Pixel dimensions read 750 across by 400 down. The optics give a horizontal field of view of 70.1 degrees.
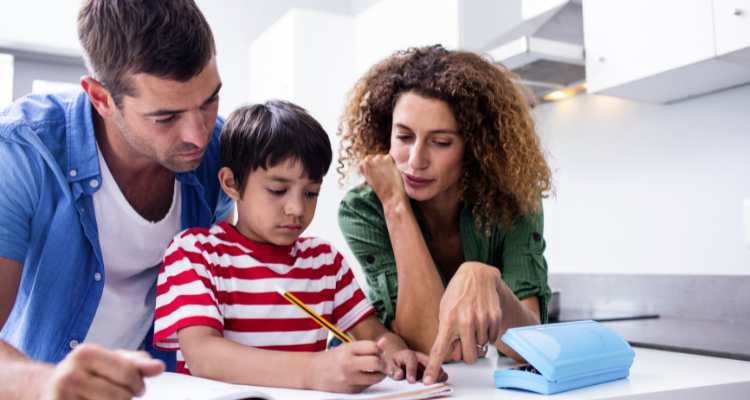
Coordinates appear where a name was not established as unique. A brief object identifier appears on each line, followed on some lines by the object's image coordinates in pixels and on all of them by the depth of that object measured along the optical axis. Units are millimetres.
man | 861
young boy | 752
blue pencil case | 675
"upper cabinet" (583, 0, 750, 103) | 1313
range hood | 1667
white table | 670
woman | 1073
